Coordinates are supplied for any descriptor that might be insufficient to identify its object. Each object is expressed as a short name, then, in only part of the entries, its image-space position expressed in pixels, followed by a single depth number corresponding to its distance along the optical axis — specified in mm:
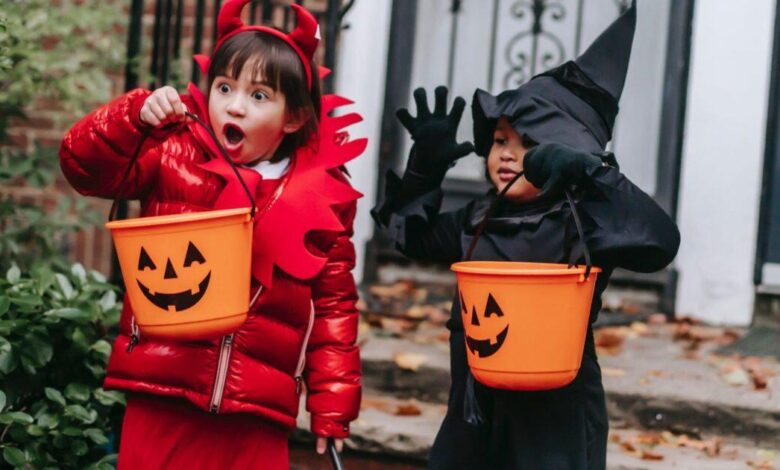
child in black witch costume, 2412
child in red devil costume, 2457
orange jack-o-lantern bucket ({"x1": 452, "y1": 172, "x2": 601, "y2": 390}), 2232
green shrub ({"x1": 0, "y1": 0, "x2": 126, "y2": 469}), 2971
